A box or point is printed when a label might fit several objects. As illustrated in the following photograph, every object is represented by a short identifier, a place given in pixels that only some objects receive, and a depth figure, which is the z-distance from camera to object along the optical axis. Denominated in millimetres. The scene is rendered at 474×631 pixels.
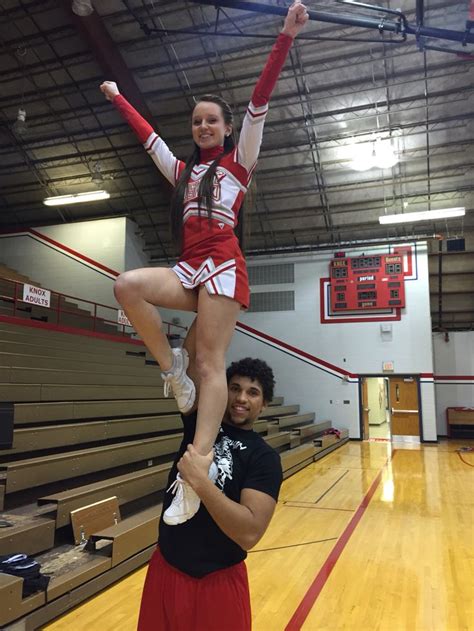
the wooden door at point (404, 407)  11789
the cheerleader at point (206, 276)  1134
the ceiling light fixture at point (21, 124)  7828
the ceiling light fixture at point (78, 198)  9711
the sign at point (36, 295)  6996
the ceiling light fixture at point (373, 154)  8531
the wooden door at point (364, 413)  12008
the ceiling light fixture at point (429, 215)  9273
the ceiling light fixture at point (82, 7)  7287
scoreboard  11703
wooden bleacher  3025
